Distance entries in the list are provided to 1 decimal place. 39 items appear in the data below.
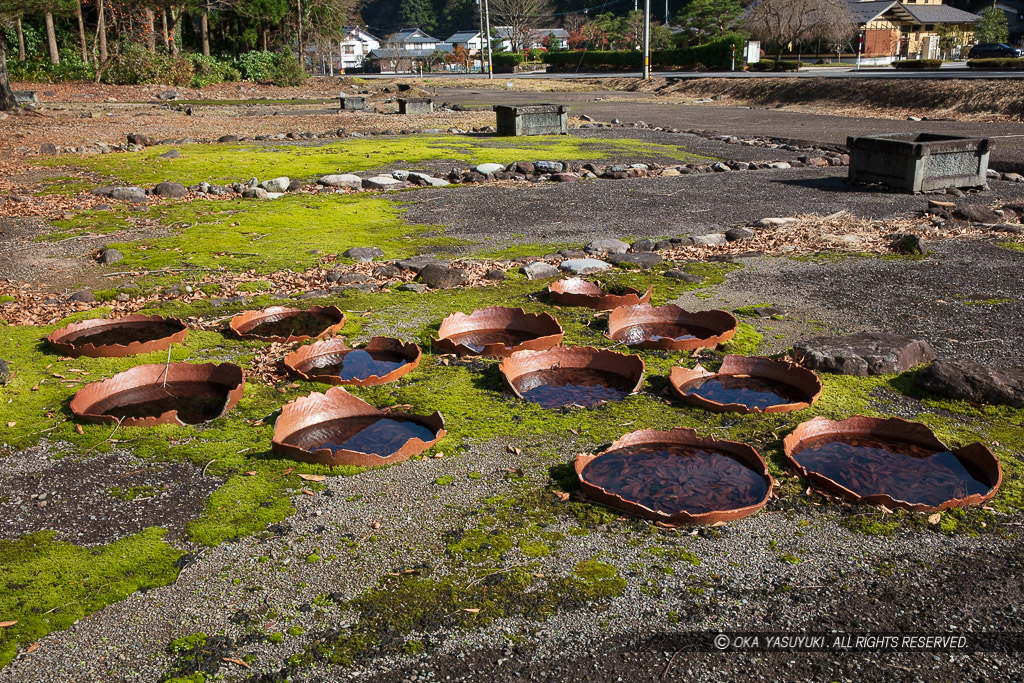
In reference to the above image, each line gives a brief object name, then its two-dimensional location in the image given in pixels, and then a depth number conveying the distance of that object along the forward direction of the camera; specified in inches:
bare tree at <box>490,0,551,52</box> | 3373.5
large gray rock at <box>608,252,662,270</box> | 328.8
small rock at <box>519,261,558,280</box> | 316.2
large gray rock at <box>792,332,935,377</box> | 216.1
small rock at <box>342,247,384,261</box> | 345.5
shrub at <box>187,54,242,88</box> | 1508.4
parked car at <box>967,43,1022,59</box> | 1847.2
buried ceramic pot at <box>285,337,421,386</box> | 221.6
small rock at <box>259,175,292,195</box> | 496.7
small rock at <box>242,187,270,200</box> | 480.1
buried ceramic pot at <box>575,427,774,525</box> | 152.6
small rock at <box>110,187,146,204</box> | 463.2
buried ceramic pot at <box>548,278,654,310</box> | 272.1
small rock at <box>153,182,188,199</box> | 477.9
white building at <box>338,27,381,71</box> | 4347.9
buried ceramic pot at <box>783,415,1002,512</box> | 156.8
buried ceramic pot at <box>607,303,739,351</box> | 236.4
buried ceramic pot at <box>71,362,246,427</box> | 197.2
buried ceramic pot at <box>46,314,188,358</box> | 232.8
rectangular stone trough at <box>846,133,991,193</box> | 467.8
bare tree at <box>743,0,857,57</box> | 1956.2
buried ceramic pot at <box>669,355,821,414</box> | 196.7
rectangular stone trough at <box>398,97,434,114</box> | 1120.6
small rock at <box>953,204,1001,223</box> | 394.0
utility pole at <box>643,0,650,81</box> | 1703.4
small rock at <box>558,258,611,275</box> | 318.7
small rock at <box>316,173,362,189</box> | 519.2
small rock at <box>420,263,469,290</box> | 305.0
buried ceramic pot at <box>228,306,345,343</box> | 249.6
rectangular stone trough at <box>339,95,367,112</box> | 1172.5
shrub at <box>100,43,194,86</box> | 1397.6
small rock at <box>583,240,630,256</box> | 348.5
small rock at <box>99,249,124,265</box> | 336.8
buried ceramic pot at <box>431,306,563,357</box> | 235.6
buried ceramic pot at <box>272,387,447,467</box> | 172.9
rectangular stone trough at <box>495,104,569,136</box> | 796.0
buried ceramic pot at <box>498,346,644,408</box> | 209.9
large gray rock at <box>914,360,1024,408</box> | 194.7
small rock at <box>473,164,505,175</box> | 549.6
